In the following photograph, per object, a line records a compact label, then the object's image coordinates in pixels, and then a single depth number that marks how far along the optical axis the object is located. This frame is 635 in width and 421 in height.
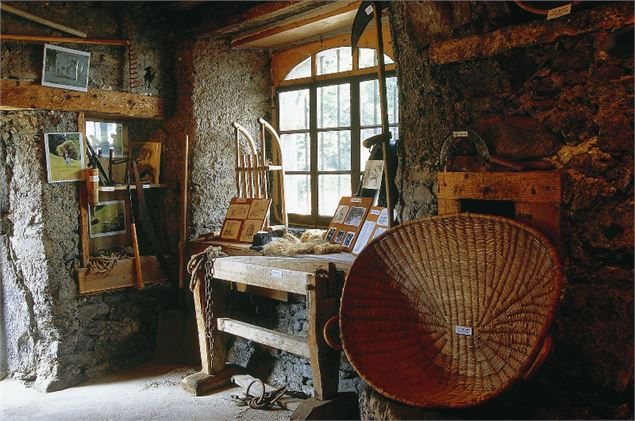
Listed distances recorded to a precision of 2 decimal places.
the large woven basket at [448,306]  1.89
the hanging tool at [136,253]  3.91
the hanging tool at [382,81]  2.58
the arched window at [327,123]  3.72
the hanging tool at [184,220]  3.97
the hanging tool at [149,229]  4.04
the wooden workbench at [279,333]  2.77
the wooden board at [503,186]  1.96
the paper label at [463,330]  2.12
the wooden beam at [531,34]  1.77
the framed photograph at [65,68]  3.50
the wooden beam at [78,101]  3.38
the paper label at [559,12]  1.85
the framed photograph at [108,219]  3.94
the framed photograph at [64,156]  3.58
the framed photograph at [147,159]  4.16
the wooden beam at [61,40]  3.35
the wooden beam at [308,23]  3.41
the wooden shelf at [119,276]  3.76
